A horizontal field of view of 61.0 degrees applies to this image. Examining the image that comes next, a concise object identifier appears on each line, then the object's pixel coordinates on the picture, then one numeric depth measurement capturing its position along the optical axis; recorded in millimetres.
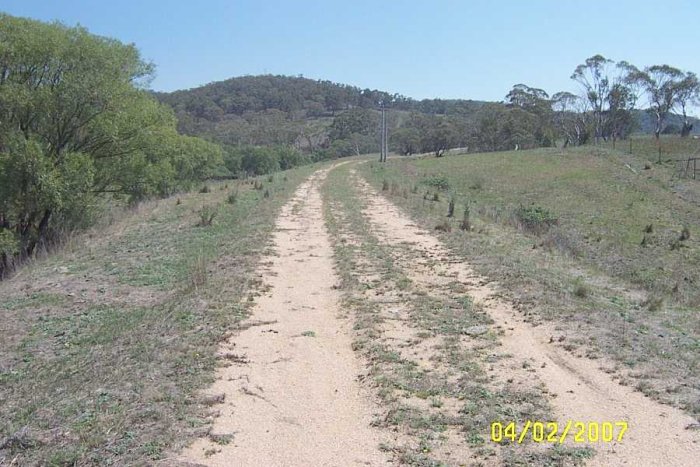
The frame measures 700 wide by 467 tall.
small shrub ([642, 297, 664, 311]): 7746
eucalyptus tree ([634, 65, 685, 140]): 78000
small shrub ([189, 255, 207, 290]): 9039
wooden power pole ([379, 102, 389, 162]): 54112
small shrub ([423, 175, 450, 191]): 30973
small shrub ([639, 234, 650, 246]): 18277
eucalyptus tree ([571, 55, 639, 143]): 78312
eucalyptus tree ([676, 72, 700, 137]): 76438
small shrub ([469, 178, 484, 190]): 32256
